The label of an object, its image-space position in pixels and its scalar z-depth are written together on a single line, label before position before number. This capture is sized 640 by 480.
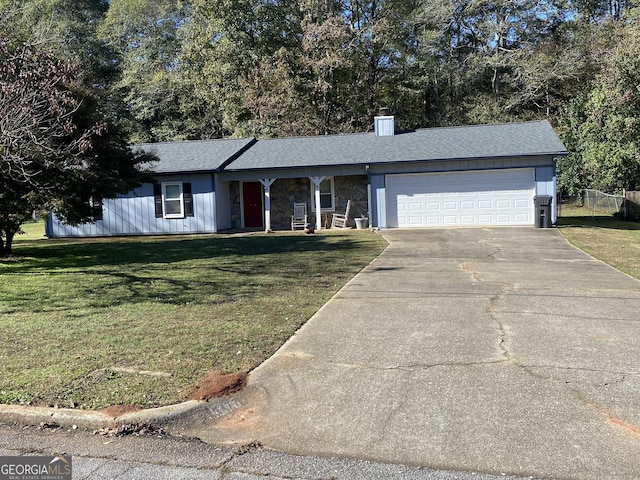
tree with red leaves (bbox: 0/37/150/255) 9.63
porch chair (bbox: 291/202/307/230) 22.53
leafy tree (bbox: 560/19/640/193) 22.12
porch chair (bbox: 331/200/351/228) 22.00
